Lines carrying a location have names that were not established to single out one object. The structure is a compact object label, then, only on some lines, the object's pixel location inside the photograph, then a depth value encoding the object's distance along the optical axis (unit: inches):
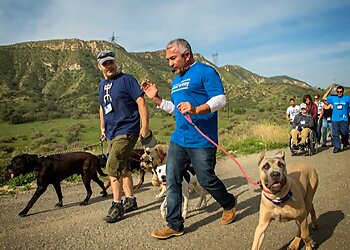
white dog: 200.2
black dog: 237.3
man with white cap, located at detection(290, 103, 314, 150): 411.0
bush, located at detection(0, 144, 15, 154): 1032.4
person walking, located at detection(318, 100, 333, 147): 463.8
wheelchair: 408.5
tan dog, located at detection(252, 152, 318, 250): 129.5
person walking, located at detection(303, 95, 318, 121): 452.4
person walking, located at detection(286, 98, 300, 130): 490.0
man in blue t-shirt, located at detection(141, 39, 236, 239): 154.5
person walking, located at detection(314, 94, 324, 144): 491.0
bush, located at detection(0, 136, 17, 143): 1319.1
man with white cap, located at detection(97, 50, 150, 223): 195.2
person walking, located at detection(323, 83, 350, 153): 403.9
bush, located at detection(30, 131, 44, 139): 1426.6
